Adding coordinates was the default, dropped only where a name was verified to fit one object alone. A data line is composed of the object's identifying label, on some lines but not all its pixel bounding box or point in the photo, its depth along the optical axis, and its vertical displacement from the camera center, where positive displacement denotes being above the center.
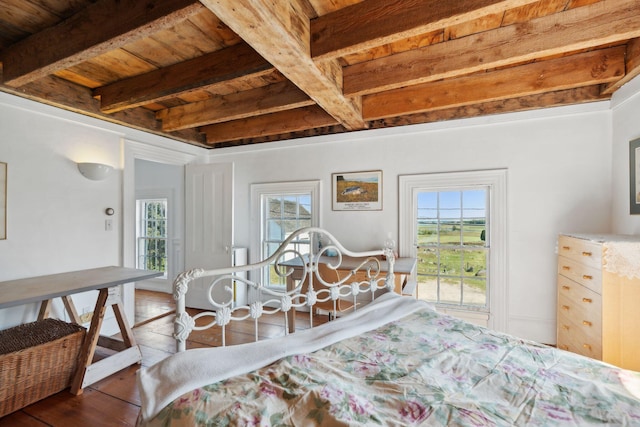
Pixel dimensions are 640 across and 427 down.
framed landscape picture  3.68 +0.27
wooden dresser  1.99 -0.61
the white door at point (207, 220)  3.96 -0.10
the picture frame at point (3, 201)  2.46 +0.09
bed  0.92 -0.61
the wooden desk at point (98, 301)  2.07 -0.65
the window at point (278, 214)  4.11 -0.02
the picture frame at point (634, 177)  2.38 +0.29
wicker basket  1.96 -1.03
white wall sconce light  2.96 +0.41
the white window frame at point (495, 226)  3.14 -0.14
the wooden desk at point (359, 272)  2.81 -0.54
